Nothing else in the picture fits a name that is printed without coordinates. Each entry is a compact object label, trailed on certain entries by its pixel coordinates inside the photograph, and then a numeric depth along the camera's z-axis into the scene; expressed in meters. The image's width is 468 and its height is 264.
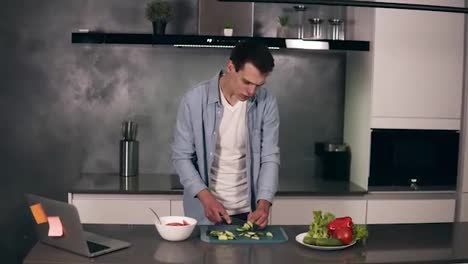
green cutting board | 2.18
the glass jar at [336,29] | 3.93
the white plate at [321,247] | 2.13
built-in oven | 3.72
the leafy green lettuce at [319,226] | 2.19
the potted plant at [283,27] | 3.89
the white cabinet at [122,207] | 3.47
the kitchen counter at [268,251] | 1.97
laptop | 1.99
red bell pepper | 2.20
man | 2.69
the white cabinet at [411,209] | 3.68
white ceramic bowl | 2.14
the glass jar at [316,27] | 3.93
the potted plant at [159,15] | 3.75
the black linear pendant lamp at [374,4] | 2.08
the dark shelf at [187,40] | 3.49
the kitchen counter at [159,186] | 3.48
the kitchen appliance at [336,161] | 3.95
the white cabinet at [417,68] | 3.65
